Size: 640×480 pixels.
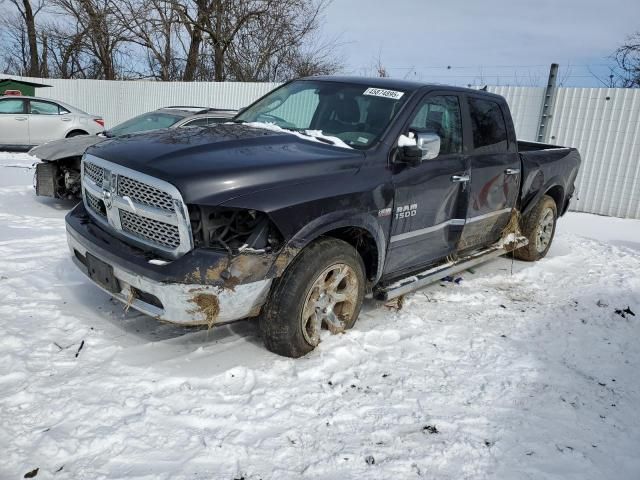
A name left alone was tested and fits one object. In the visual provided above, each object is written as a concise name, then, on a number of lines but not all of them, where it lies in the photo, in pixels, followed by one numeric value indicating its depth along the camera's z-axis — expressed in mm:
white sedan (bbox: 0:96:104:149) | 13219
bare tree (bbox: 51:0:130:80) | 22953
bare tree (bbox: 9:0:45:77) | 33906
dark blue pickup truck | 3049
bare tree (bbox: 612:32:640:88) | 16303
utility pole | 10805
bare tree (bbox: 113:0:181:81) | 22156
